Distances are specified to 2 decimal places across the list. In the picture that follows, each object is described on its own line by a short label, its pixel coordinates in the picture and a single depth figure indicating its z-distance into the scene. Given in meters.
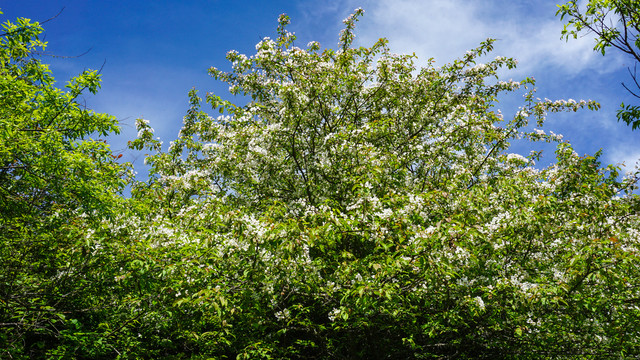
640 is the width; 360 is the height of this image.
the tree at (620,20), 7.94
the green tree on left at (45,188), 6.49
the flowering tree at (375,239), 6.00
